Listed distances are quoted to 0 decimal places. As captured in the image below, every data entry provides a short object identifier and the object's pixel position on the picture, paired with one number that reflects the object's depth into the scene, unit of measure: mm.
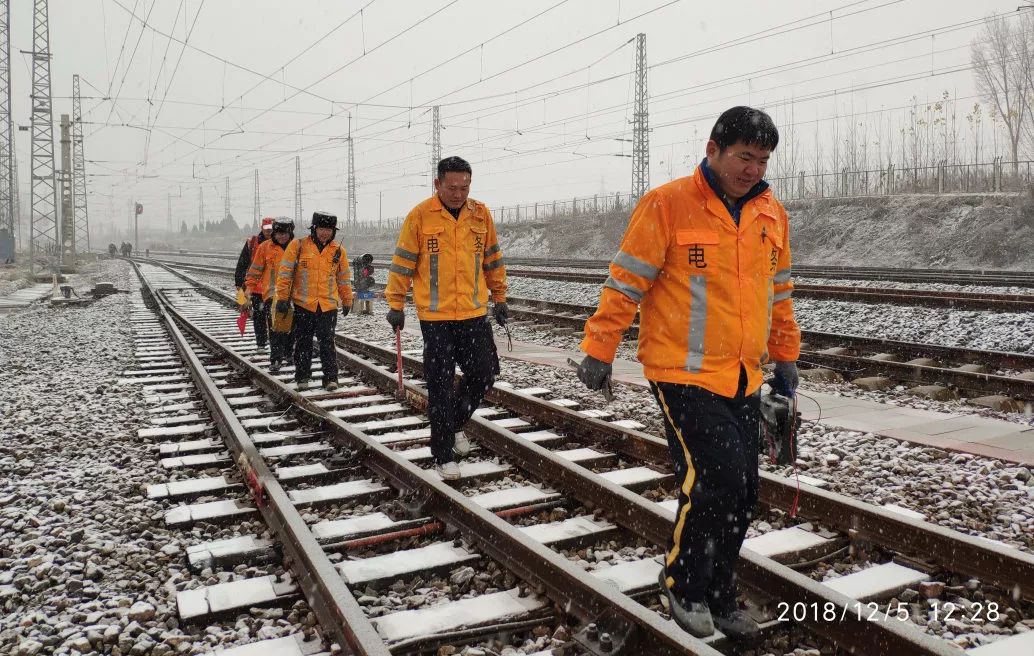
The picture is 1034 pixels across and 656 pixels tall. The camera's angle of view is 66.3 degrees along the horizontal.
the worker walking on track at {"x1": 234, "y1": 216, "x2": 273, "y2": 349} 10294
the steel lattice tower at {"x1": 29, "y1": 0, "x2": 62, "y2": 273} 34219
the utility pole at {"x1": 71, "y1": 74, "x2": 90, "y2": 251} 57894
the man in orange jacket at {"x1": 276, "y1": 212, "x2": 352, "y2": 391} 8031
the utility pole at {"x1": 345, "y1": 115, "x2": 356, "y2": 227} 52469
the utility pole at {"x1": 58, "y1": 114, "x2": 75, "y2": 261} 34438
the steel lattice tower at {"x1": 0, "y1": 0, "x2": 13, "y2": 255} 31398
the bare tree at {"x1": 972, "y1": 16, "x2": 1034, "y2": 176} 33250
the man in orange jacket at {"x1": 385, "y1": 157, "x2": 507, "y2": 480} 4980
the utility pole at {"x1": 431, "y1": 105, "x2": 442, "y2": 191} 43469
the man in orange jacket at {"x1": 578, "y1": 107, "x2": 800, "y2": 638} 2707
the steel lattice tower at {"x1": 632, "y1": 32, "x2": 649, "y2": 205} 33688
